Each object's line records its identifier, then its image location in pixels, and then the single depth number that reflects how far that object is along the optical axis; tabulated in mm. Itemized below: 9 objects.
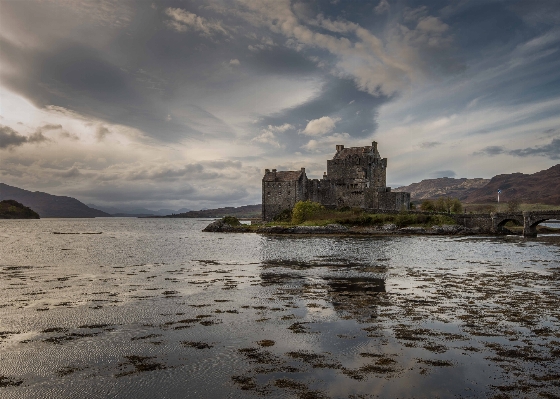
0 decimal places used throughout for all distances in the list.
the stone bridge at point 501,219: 78075
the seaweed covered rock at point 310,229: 82750
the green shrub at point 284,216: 96312
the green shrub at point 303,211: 90000
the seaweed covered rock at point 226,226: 98325
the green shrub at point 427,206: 100981
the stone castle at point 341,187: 97875
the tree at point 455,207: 109188
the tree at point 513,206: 117019
